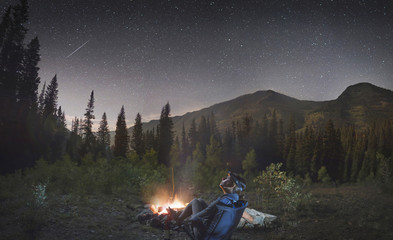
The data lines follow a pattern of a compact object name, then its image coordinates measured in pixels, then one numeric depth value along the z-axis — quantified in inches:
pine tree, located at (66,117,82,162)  2066.9
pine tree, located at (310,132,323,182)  2034.9
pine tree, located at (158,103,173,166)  1999.3
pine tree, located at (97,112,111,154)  2697.8
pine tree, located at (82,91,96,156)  2063.9
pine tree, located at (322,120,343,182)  2069.4
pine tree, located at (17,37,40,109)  1457.9
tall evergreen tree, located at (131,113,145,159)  2306.5
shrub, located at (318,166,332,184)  1590.4
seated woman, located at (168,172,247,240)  141.2
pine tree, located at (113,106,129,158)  2208.4
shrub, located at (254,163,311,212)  462.9
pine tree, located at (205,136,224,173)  1936.5
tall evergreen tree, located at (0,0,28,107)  1192.2
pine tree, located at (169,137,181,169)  1913.8
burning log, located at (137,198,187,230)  168.7
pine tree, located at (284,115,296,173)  2375.7
